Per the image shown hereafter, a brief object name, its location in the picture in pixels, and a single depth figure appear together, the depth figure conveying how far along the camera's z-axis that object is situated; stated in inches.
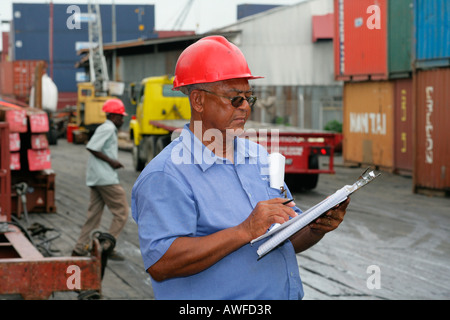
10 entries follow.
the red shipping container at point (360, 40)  904.3
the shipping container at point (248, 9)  2544.3
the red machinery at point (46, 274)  219.6
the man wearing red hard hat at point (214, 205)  100.7
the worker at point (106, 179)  377.1
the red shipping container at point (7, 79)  1054.9
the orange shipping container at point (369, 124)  902.4
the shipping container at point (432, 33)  658.2
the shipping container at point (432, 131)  670.5
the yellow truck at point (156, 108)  820.0
